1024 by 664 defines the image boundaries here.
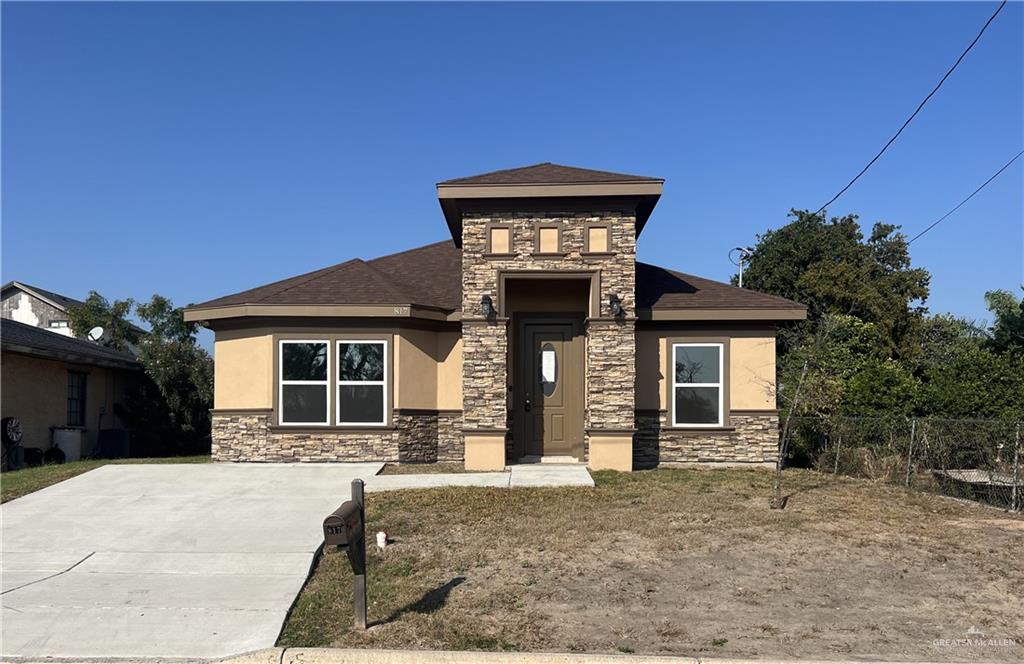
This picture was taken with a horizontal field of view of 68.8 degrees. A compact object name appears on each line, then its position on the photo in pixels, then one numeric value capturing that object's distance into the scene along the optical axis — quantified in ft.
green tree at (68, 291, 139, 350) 90.48
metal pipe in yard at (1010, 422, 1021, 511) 32.75
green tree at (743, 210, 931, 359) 95.40
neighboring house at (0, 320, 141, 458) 52.65
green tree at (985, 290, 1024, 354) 67.82
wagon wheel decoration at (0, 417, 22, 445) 49.75
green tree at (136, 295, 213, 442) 66.54
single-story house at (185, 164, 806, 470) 42.91
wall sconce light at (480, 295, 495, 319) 42.98
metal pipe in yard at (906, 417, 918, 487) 37.83
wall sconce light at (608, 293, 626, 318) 42.48
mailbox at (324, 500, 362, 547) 18.08
